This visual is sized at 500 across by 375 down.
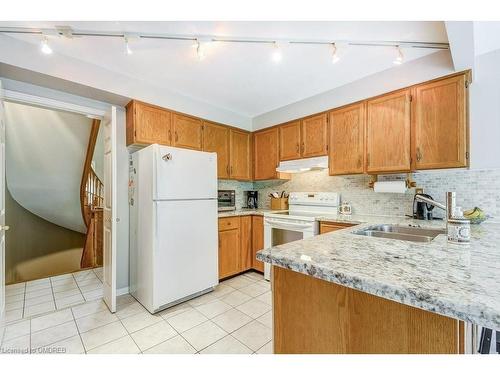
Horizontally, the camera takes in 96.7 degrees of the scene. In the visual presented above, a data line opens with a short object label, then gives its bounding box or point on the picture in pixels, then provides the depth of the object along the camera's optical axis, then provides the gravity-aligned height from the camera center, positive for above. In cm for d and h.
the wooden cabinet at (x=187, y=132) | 282 +74
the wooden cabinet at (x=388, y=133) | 223 +57
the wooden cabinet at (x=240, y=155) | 349 +53
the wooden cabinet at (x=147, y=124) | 251 +75
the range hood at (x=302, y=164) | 282 +31
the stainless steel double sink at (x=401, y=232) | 174 -37
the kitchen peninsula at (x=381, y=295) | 57 -29
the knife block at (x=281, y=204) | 355 -26
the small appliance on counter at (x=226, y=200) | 355 -20
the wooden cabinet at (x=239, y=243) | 300 -79
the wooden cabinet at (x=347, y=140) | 252 +57
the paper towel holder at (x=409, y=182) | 240 +6
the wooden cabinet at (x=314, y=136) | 285 +69
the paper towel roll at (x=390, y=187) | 230 +1
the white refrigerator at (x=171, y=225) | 224 -41
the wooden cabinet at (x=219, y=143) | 317 +66
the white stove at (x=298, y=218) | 266 -39
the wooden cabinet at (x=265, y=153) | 344 +55
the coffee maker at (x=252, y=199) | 399 -21
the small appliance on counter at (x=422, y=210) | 222 -23
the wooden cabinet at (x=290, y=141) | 314 +68
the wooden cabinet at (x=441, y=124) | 194 +58
